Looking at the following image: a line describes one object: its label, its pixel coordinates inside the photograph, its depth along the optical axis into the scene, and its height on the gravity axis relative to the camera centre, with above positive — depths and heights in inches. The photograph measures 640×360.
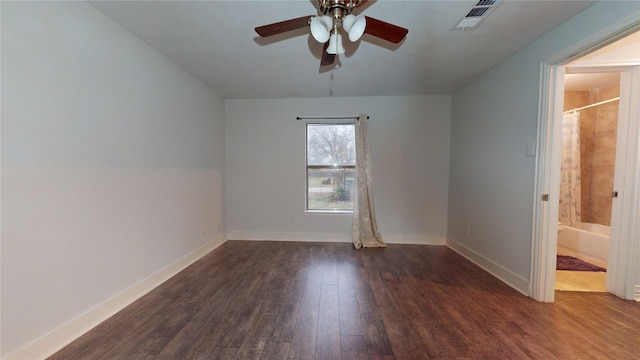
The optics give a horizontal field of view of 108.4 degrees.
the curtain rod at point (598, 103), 122.7 +37.8
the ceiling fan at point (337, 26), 53.7 +35.8
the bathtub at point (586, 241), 115.4 -37.4
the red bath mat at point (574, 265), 105.1 -44.1
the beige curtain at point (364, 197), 137.2 -16.6
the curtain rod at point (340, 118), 141.6 +31.4
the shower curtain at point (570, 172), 134.3 -0.3
